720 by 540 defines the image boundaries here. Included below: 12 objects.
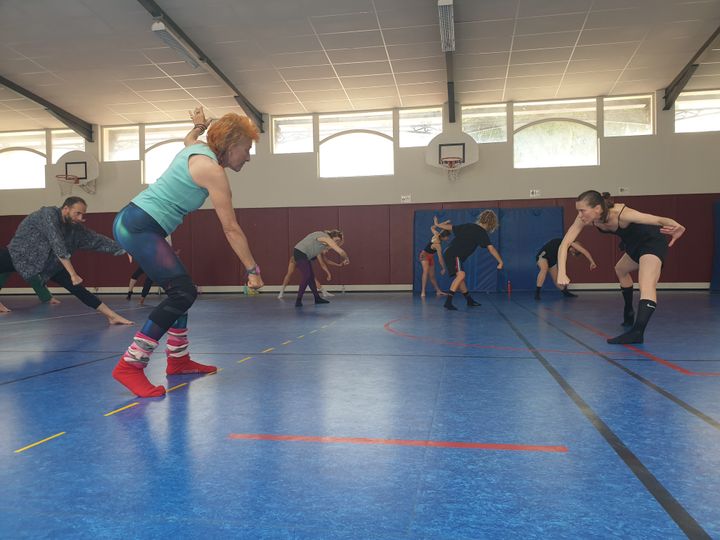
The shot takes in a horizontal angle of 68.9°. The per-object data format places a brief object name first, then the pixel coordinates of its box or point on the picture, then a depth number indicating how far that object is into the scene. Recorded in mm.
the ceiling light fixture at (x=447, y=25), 9672
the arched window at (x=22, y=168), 17047
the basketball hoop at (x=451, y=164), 14195
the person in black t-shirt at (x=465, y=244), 8430
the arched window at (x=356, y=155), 15438
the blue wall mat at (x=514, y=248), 13758
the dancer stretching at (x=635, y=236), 4797
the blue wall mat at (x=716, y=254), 13570
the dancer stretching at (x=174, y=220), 2980
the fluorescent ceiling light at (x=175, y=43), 10391
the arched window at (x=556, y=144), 14539
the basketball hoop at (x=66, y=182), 15828
